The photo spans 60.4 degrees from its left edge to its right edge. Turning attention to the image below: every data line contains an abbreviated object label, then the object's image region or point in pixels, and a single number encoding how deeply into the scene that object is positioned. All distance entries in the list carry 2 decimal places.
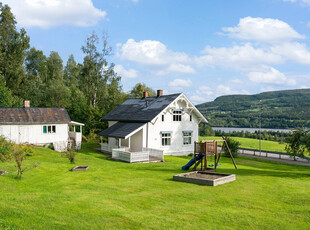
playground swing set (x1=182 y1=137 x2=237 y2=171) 21.36
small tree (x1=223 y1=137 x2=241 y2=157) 41.52
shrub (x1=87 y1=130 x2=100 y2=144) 45.47
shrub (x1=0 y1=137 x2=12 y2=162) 21.09
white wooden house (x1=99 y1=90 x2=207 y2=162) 32.59
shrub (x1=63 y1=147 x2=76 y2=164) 23.29
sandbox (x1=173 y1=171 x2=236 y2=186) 14.83
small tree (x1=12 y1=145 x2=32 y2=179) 15.75
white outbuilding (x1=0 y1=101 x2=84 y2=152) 31.98
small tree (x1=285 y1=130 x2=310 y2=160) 20.22
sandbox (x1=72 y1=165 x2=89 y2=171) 19.72
